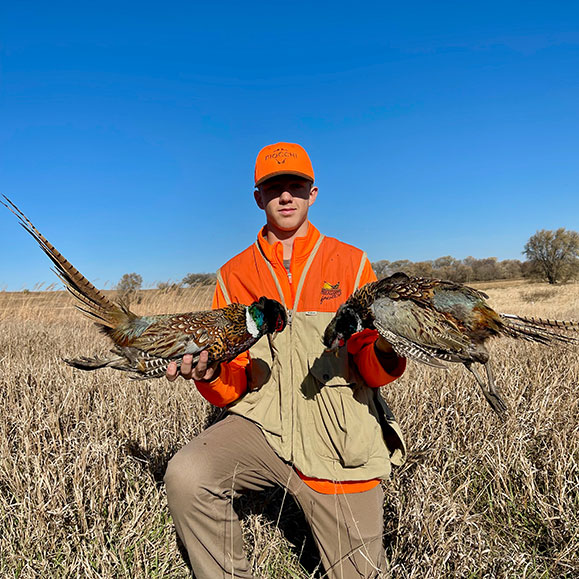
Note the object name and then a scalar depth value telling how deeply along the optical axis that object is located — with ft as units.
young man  7.52
